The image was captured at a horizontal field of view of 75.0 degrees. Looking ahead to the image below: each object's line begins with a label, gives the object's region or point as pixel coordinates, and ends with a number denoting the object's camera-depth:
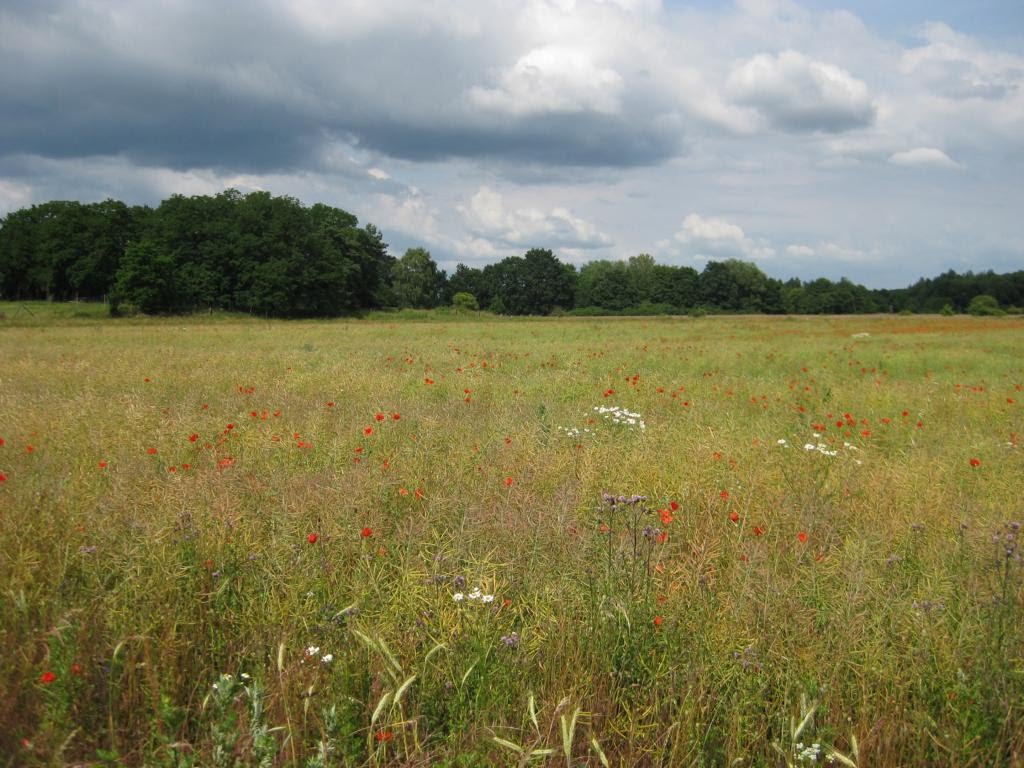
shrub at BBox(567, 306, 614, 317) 88.98
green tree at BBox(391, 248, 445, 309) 100.38
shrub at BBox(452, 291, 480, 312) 95.50
